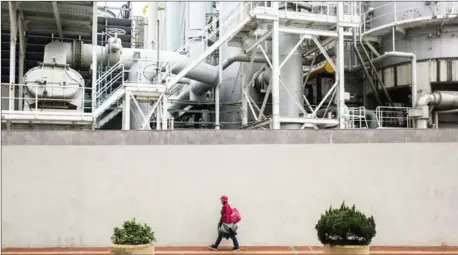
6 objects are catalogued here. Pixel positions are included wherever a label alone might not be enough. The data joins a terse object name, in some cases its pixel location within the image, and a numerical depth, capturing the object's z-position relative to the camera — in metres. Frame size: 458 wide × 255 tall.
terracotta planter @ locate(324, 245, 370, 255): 9.55
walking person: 12.27
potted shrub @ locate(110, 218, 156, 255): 9.75
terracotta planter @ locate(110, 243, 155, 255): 9.73
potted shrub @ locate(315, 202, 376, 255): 9.53
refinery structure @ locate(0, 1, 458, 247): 12.97
